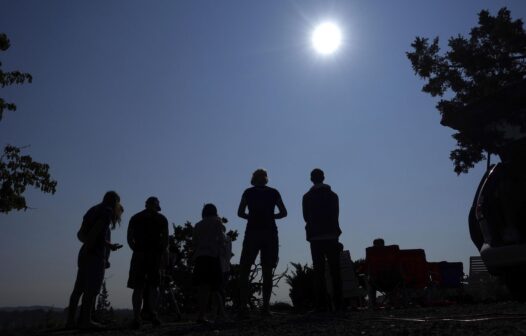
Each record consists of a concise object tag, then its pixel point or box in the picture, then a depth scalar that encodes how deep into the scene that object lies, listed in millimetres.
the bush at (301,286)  11633
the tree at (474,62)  17781
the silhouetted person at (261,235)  6793
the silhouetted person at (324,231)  7219
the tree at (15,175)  12891
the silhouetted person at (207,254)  6238
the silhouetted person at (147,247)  6199
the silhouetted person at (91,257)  6211
